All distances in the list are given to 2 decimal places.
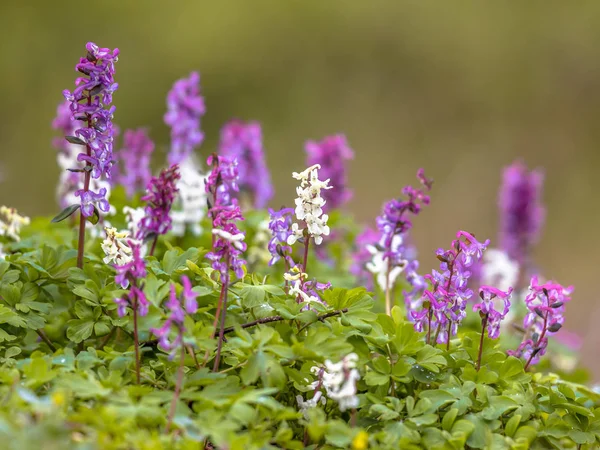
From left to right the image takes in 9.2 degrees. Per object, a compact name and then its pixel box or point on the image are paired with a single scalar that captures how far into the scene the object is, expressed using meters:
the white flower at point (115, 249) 1.69
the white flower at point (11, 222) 1.81
